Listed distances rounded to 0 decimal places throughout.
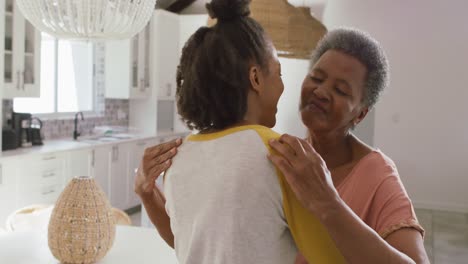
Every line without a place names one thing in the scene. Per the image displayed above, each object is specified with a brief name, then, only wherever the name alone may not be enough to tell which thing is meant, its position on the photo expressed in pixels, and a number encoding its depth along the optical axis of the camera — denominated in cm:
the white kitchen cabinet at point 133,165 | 601
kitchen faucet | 583
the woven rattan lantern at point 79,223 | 182
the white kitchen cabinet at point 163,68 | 689
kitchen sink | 564
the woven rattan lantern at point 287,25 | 257
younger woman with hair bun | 88
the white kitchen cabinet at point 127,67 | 644
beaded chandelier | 273
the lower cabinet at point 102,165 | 535
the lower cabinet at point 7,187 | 425
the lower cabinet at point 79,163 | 501
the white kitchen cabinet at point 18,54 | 454
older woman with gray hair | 85
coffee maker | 508
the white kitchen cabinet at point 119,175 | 569
